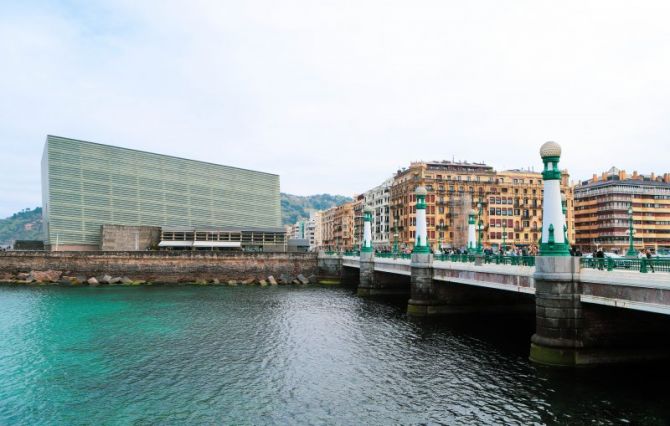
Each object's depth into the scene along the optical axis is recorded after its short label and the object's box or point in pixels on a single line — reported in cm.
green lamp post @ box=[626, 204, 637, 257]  3305
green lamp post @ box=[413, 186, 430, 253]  4388
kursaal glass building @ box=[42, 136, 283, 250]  9831
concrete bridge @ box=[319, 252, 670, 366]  2083
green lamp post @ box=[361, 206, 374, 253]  6271
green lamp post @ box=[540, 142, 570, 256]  2503
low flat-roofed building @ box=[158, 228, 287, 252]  10731
